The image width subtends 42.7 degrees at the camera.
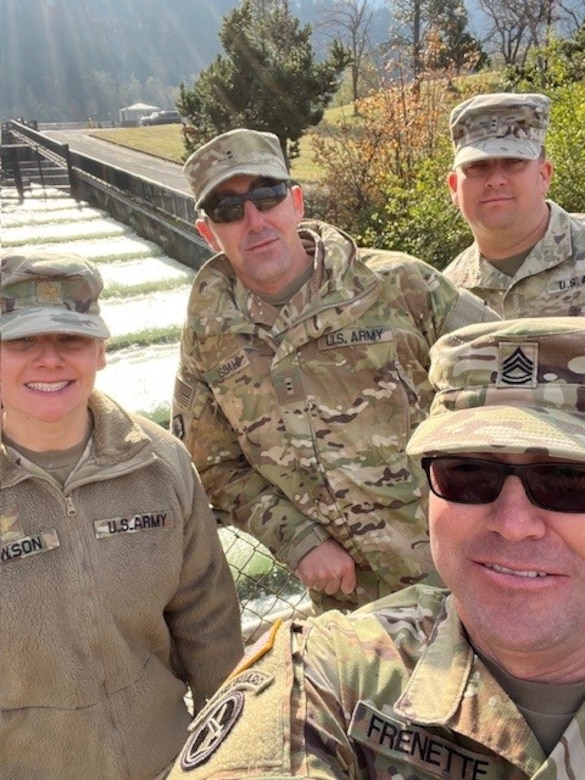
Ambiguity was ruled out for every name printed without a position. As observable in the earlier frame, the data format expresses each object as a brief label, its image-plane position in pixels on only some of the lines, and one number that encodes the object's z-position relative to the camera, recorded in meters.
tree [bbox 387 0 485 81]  24.69
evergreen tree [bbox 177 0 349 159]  20.66
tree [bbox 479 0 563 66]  28.14
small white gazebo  79.62
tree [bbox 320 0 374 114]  29.30
